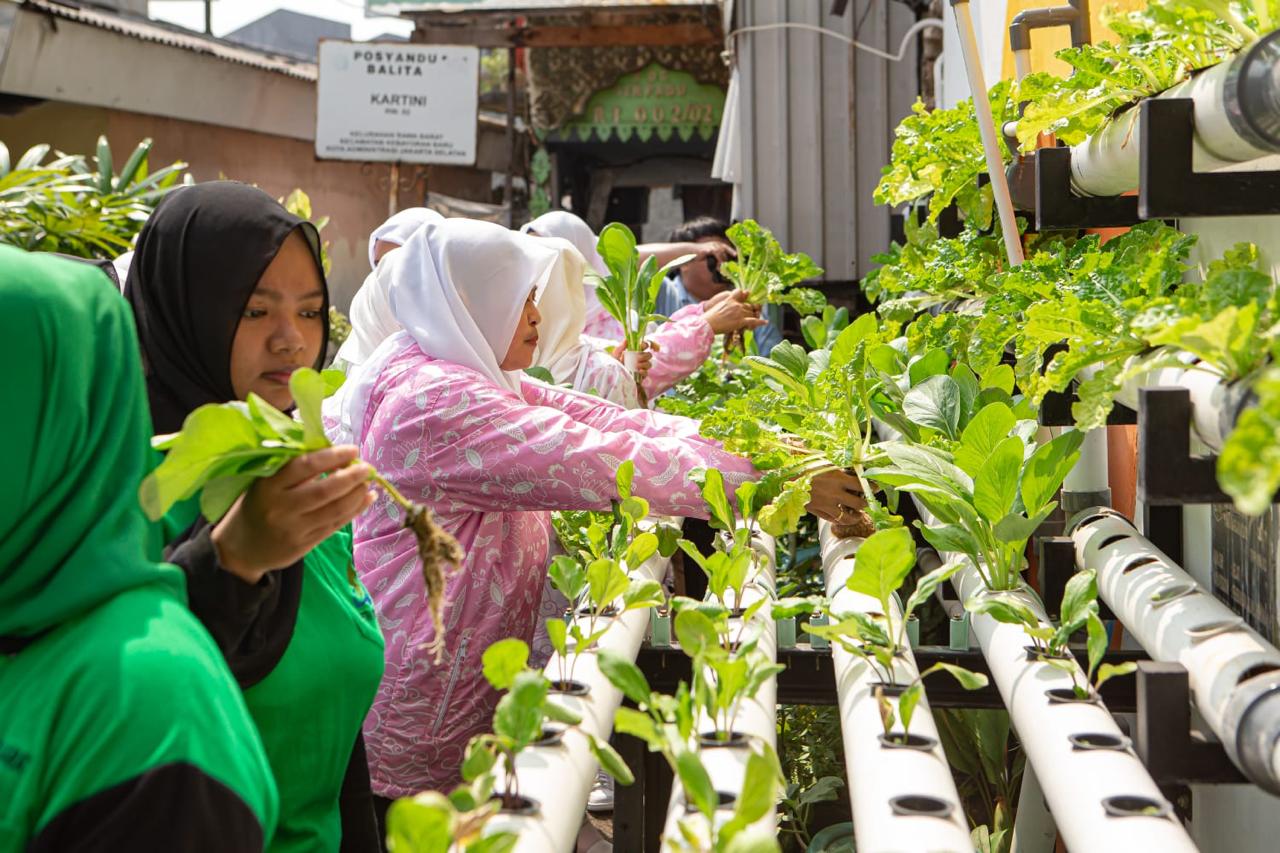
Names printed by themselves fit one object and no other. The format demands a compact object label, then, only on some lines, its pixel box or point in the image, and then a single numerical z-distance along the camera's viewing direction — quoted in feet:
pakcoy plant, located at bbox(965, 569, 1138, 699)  4.40
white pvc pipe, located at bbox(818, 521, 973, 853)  3.57
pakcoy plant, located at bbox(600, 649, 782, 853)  3.26
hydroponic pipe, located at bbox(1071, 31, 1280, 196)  3.52
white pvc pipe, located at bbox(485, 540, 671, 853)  3.81
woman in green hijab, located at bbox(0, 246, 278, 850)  3.27
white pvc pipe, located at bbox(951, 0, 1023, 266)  6.39
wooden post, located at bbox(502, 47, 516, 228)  35.40
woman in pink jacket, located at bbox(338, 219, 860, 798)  6.93
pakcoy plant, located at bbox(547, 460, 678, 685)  5.24
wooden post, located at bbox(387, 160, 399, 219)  35.99
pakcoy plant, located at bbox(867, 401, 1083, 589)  5.41
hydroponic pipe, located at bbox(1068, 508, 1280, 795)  3.63
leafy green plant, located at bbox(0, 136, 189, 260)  15.44
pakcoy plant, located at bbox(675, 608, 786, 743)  4.25
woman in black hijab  3.87
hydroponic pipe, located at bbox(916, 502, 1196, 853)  3.43
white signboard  34.30
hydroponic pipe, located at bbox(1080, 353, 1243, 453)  3.39
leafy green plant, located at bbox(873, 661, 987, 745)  4.17
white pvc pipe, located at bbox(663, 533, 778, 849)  3.87
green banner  34.76
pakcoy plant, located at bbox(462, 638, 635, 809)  3.72
